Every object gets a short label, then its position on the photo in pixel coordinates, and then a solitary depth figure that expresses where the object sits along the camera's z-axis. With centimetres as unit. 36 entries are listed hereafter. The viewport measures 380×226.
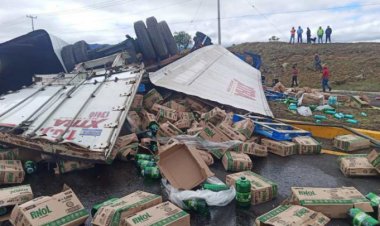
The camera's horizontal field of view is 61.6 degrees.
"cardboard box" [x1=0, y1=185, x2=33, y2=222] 331
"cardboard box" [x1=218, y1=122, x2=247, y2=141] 535
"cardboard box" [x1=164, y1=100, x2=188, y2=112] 683
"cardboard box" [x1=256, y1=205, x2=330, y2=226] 275
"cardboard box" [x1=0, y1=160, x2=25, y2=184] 425
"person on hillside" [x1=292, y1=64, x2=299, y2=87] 1576
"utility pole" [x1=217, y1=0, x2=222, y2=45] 2580
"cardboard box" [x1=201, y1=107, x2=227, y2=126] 626
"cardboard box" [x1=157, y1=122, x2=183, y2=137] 564
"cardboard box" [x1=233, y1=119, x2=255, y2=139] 557
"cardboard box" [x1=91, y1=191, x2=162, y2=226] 287
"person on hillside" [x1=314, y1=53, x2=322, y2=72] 2036
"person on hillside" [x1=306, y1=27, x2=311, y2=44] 2833
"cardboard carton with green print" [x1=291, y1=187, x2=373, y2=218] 317
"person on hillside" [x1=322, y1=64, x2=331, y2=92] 1375
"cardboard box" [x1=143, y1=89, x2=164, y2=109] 702
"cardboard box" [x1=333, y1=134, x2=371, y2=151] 539
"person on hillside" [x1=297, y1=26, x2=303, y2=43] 2727
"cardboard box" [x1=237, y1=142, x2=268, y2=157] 509
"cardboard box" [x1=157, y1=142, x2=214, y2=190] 376
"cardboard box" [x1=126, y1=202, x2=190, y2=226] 275
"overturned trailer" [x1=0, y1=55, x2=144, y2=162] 433
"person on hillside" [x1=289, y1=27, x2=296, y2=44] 2839
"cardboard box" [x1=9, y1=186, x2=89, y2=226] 285
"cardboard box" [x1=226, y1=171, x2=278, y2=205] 354
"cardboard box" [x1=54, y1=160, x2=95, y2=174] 467
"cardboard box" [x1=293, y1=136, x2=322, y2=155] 534
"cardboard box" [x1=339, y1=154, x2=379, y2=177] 425
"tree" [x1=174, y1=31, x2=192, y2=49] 3317
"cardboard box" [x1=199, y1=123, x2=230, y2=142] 530
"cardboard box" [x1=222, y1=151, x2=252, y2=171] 455
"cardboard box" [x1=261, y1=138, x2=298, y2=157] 525
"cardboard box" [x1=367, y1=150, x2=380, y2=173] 414
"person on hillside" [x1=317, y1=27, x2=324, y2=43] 2713
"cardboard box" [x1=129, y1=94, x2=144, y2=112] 655
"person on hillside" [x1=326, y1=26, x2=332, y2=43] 2642
